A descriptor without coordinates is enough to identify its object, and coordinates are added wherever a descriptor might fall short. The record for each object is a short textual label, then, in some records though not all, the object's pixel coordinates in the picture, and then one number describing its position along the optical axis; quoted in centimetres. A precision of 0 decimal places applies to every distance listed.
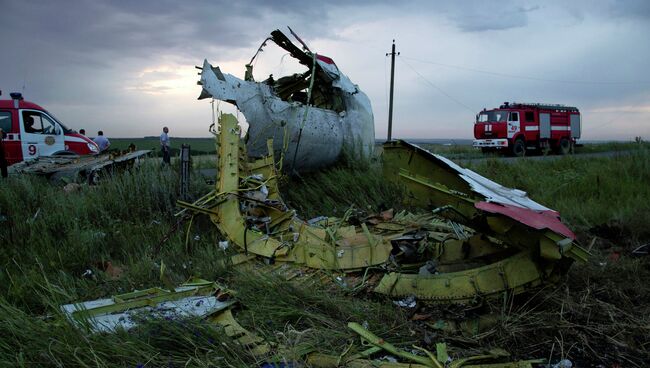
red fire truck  2211
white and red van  1257
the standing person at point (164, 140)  1499
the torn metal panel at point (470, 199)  264
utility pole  2430
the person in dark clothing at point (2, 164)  916
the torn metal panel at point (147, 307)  273
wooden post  612
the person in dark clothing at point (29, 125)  1284
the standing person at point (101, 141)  1647
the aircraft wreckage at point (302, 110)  579
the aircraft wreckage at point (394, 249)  258
